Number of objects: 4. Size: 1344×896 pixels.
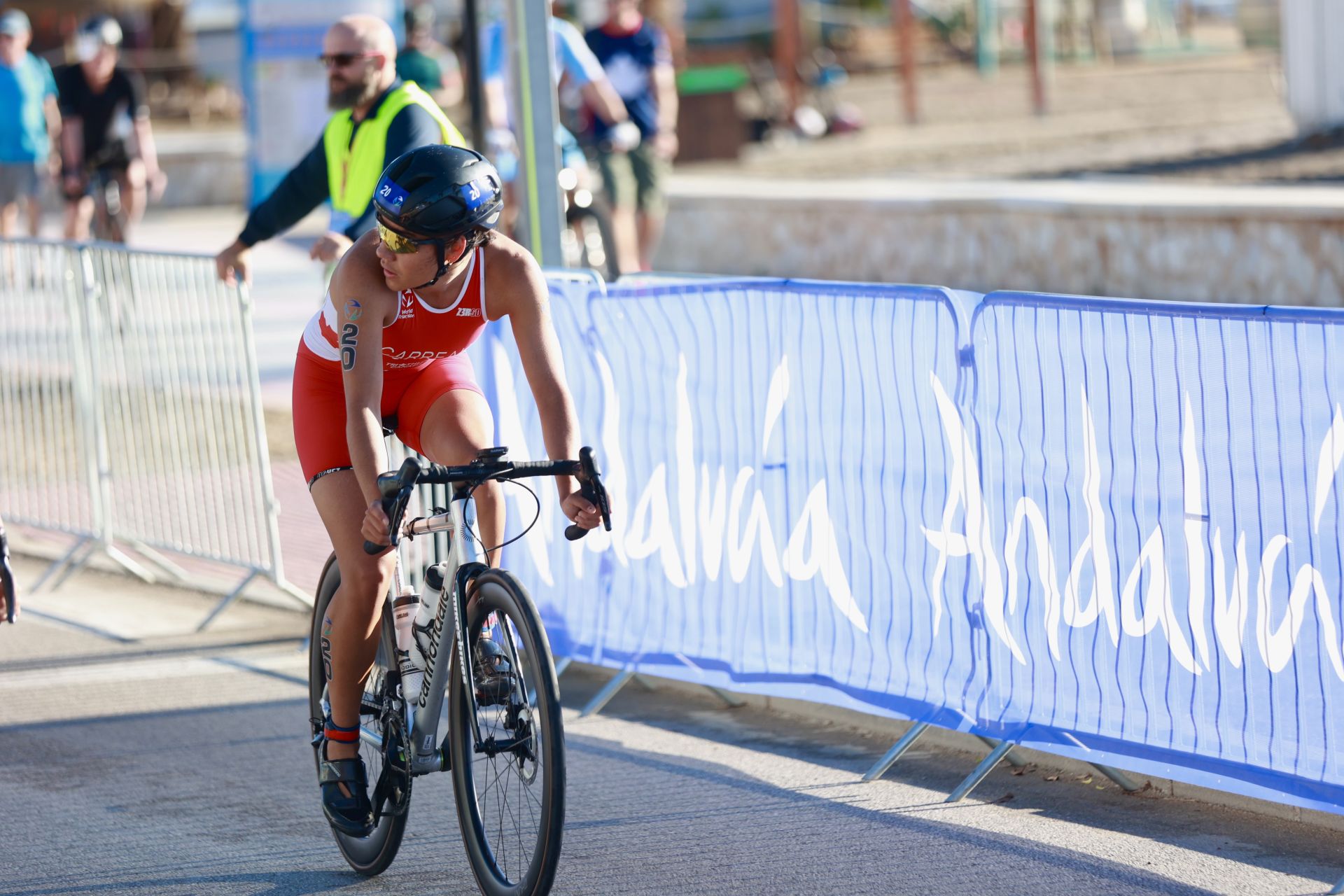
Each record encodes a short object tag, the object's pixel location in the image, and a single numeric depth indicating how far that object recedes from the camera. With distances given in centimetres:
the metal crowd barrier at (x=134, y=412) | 1565
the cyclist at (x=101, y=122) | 2936
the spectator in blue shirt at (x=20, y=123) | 3009
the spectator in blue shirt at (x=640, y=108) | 2595
